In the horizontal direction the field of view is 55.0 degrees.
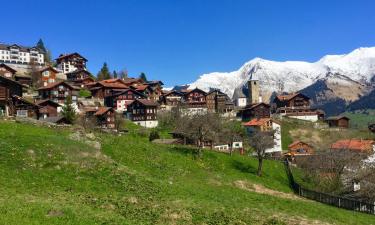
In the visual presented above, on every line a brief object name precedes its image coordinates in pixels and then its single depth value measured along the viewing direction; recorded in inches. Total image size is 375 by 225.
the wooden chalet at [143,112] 4552.2
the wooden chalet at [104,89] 5201.8
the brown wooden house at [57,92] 4490.7
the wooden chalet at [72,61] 6601.9
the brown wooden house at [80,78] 5738.2
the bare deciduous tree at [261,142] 2343.8
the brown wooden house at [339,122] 5487.2
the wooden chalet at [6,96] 2755.9
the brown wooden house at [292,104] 5969.5
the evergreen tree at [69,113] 3142.2
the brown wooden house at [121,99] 4990.2
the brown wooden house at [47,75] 5310.0
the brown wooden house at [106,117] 4052.7
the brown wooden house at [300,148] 4188.0
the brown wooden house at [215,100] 5984.3
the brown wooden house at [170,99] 5639.8
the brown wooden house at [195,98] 5849.9
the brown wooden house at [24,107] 3432.6
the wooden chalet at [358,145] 3562.0
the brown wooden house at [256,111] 5428.2
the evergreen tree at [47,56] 7295.3
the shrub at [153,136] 3238.2
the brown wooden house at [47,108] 3695.9
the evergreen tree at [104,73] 6894.7
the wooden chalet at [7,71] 4858.8
